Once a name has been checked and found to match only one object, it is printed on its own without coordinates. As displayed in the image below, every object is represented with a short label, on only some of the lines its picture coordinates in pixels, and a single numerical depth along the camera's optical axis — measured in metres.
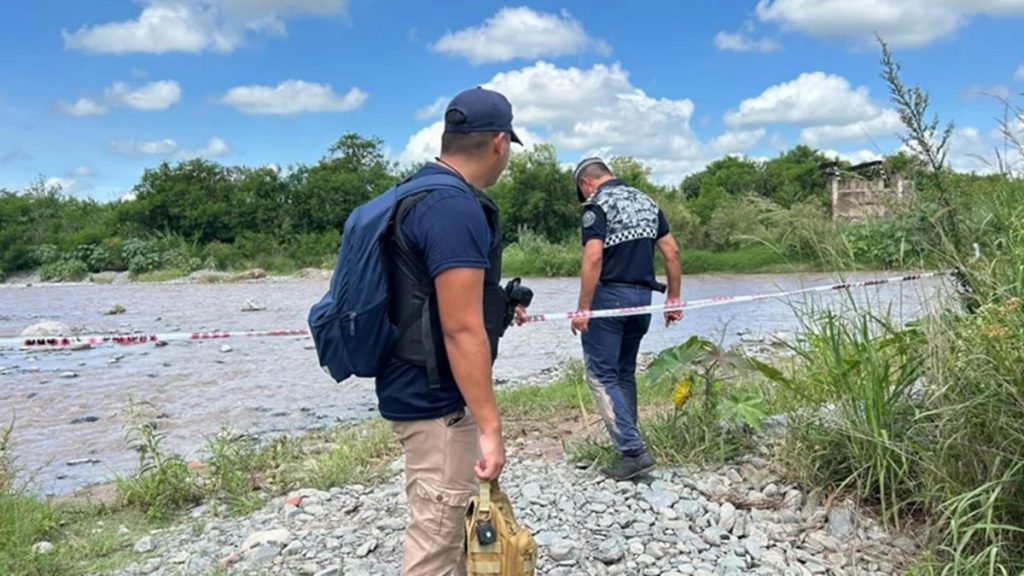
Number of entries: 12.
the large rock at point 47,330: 15.14
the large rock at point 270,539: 4.01
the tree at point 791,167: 36.41
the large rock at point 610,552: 3.45
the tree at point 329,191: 51.56
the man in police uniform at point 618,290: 4.26
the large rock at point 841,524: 3.44
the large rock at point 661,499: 3.88
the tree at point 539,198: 43.75
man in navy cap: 2.22
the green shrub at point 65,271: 46.28
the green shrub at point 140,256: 45.59
